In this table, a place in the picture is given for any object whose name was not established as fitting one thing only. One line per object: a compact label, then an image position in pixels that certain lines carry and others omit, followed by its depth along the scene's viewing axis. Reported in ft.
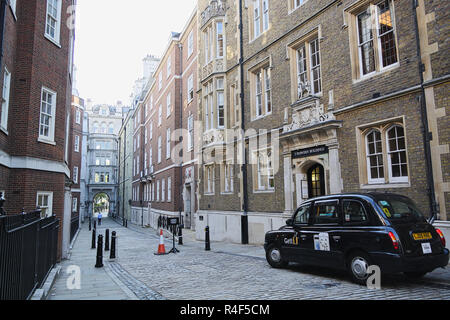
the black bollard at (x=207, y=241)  45.62
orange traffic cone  43.37
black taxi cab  20.08
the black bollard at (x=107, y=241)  48.89
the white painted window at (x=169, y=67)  97.17
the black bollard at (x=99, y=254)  34.42
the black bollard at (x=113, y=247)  40.42
